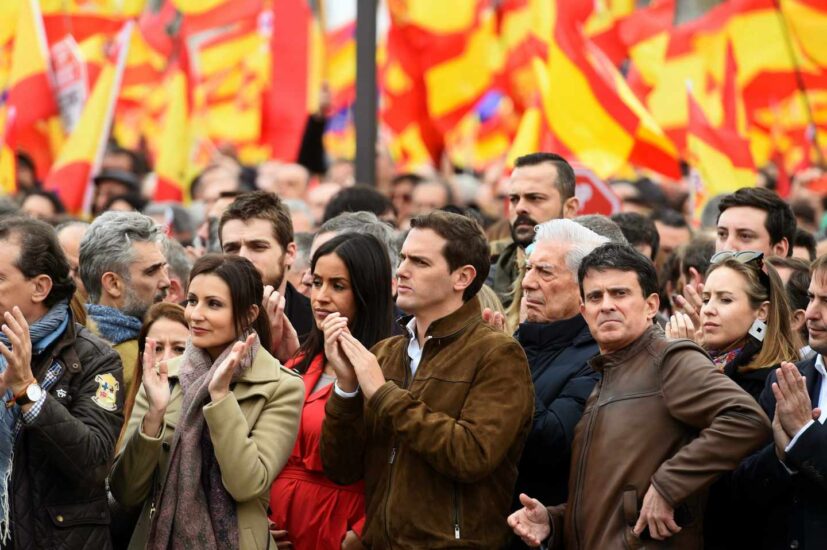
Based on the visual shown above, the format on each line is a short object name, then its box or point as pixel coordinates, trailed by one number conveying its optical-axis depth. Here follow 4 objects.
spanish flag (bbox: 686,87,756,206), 23.06
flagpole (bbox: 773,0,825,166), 27.03
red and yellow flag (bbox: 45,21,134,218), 25.27
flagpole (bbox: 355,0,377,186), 20.67
